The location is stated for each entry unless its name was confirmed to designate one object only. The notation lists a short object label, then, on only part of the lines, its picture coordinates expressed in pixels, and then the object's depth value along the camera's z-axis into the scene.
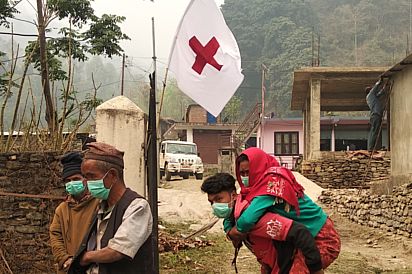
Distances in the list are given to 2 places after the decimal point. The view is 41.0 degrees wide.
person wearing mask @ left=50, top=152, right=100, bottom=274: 3.49
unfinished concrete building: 17.70
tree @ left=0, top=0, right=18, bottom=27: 12.60
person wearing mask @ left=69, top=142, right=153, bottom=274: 2.65
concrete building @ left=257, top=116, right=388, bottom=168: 28.97
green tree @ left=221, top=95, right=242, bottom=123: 46.03
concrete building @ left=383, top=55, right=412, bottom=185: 12.45
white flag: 5.65
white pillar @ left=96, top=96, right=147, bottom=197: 6.79
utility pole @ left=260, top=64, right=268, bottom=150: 29.48
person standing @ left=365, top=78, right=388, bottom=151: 14.09
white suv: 24.09
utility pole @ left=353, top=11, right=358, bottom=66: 63.45
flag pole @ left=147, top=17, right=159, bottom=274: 4.41
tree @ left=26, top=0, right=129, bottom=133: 12.43
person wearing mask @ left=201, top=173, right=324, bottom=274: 2.84
